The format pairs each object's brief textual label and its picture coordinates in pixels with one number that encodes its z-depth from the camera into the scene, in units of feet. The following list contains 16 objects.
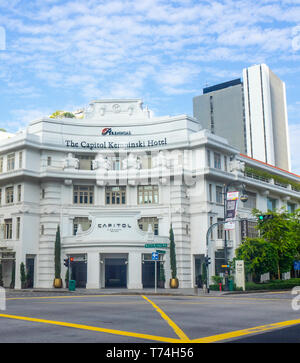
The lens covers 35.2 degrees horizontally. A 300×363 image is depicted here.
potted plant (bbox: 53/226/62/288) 158.61
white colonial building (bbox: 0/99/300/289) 158.30
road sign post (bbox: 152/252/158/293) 134.92
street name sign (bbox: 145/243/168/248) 139.67
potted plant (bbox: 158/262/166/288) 157.48
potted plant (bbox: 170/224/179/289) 157.69
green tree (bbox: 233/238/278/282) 156.56
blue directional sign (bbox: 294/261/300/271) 181.12
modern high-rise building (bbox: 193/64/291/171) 504.84
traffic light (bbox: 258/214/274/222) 118.26
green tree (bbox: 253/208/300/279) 169.48
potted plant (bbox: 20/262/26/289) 156.46
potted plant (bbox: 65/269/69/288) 158.24
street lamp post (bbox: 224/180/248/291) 127.52
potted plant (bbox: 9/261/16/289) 159.33
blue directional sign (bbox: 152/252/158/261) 134.92
